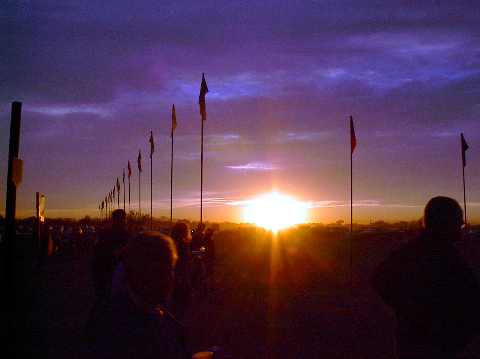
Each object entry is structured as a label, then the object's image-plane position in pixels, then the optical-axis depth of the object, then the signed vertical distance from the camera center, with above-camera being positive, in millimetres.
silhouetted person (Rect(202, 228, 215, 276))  19062 -574
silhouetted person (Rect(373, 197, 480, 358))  4254 -409
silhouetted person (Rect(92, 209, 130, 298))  7691 -275
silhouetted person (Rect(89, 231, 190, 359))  2854 -374
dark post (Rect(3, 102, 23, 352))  11578 +352
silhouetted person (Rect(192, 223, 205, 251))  17153 -301
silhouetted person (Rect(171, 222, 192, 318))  8258 -556
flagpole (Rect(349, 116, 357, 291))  23103 +3076
